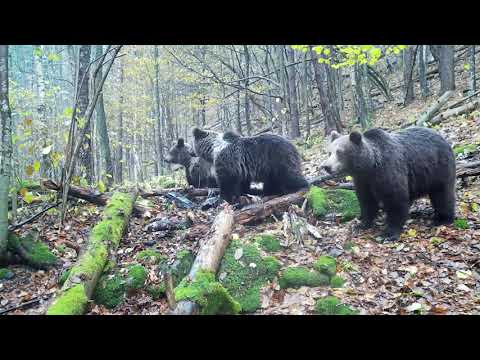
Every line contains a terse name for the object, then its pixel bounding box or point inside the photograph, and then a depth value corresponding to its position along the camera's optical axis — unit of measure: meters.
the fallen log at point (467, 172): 7.61
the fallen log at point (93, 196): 8.11
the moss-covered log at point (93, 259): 4.68
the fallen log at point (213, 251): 4.32
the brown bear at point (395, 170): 6.54
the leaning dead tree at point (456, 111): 12.48
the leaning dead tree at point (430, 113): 13.61
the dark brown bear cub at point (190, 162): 10.78
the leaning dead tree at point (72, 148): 7.20
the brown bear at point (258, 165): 8.55
